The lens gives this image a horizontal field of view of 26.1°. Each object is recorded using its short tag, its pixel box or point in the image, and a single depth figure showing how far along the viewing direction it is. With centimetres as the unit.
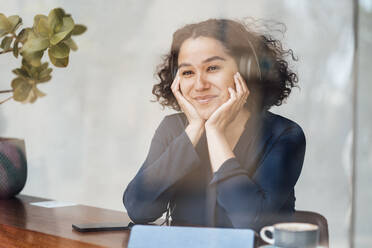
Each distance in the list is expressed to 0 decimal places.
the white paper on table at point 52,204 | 211
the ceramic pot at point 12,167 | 217
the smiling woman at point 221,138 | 180
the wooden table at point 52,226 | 179
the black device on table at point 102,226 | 185
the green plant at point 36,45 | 211
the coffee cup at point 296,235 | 164
